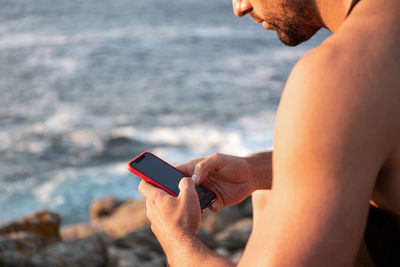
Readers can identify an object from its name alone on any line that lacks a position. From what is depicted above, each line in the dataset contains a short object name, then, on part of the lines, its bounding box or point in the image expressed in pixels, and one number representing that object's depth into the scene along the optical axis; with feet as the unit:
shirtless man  3.89
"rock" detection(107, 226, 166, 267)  15.83
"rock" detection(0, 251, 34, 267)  13.51
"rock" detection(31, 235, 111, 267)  14.12
